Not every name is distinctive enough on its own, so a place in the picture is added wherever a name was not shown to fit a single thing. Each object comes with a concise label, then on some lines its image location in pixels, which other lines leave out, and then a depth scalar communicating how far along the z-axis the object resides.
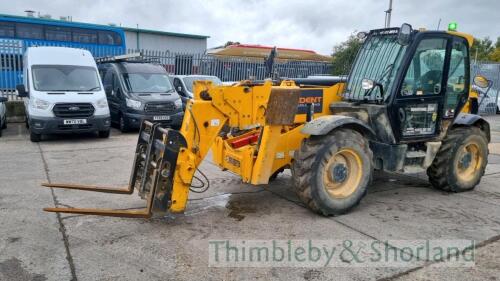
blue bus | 19.20
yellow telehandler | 4.76
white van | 10.02
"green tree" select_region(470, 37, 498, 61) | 36.46
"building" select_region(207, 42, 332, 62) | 24.23
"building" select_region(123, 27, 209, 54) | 31.11
